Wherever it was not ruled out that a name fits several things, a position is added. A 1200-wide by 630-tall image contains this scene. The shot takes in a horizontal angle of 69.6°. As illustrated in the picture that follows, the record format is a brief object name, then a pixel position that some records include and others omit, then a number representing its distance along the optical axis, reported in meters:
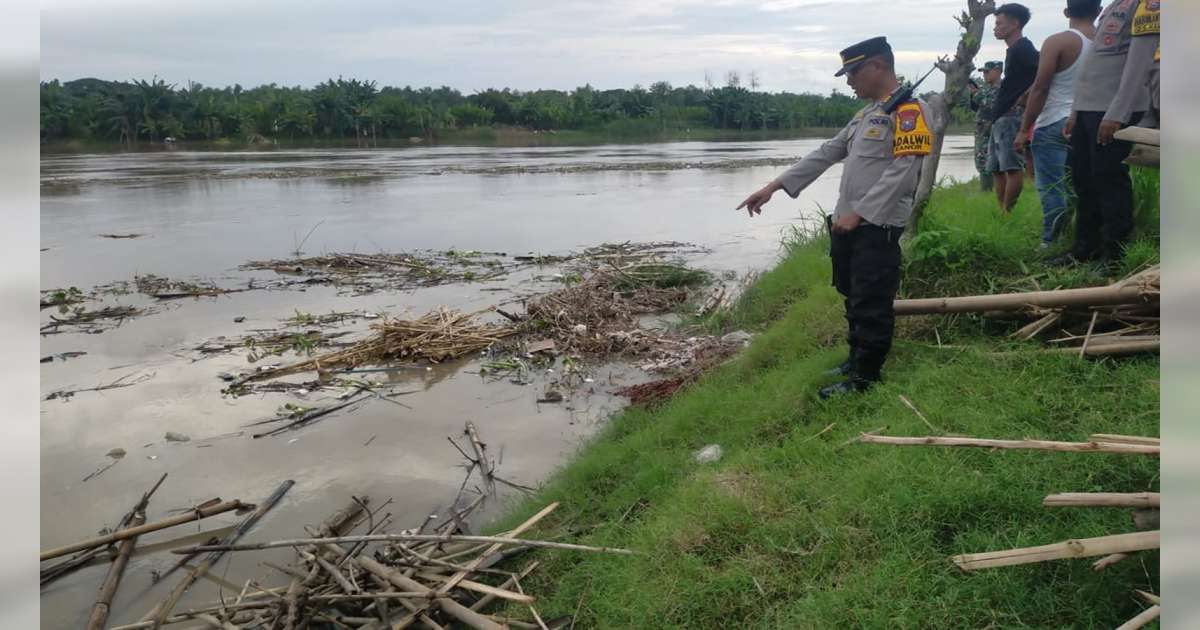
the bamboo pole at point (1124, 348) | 3.97
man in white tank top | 5.75
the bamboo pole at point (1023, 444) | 2.63
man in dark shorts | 6.93
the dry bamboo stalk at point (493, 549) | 3.60
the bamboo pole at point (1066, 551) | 2.36
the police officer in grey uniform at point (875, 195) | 4.25
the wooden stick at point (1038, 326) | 4.48
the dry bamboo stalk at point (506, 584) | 3.63
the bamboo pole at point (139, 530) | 4.22
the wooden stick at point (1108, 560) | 2.46
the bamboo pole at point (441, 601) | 3.41
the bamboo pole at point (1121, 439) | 2.81
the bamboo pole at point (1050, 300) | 4.12
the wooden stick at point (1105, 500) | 2.46
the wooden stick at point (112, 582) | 3.76
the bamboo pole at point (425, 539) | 3.69
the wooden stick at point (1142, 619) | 2.07
